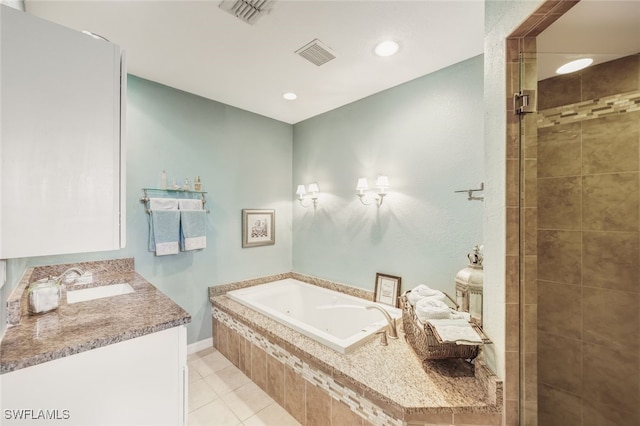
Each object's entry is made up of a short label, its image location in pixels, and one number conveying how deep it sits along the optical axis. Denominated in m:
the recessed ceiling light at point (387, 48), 1.85
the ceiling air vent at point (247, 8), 1.50
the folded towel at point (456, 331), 1.29
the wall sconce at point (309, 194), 3.15
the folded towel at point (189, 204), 2.56
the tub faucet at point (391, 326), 1.85
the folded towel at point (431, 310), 1.51
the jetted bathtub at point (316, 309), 1.91
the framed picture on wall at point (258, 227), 3.12
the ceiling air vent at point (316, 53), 1.87
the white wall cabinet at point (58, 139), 0.83
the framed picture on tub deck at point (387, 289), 2.47
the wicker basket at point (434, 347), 1.38
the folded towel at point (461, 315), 1.49
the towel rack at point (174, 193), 2.41
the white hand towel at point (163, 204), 2.39
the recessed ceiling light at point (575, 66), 1.31
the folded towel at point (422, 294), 1.75
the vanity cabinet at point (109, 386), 0.90
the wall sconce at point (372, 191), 2.49
